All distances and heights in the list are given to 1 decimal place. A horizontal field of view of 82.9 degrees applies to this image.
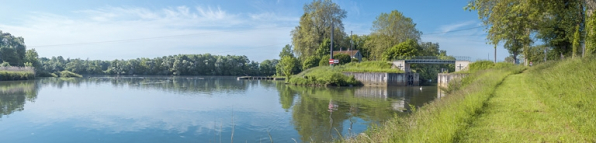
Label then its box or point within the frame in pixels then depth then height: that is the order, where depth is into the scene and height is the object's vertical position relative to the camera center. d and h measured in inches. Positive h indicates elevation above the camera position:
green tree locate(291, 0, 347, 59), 2215.8 +317.8
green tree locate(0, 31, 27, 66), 2488.9 +181.4
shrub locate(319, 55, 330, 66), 2055.9 +72.5
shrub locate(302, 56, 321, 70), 2203.5 +71.1
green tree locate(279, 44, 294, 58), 3373.5 +228.5
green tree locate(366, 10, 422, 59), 2081.7 +262.9
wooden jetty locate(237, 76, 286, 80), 2987.7 -46.2
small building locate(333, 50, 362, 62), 2481.3 +146.8
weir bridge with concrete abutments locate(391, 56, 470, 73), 1684.8 +56.0
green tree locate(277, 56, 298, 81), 2567.9 +69.6
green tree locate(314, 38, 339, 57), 2250.2 +166.7
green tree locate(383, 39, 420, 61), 1853.3 +125.1
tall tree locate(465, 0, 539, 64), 699.6 +130.1
